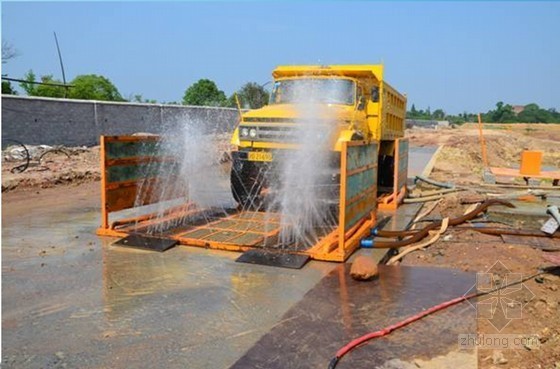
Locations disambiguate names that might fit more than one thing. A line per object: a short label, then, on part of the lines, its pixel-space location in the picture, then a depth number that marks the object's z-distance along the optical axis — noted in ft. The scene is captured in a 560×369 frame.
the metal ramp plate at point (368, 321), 12.41
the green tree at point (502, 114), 273.21
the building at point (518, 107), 362.08
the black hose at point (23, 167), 46.81
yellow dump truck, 28.30
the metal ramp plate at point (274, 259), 20.05
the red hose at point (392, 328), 12.38
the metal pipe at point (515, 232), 24.40
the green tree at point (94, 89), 140.15
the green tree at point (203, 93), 180.96
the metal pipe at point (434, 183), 42.16
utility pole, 120.37
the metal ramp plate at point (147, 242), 22.39
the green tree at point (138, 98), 162.51
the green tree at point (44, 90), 131.34
